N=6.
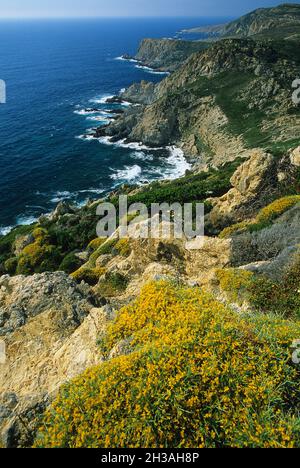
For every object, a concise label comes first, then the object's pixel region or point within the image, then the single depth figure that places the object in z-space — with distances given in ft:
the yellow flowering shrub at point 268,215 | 63.01
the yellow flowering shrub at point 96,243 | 91.88
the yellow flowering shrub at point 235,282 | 35.63
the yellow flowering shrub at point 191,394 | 19.84
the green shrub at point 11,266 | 95.76
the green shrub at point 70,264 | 80.23
